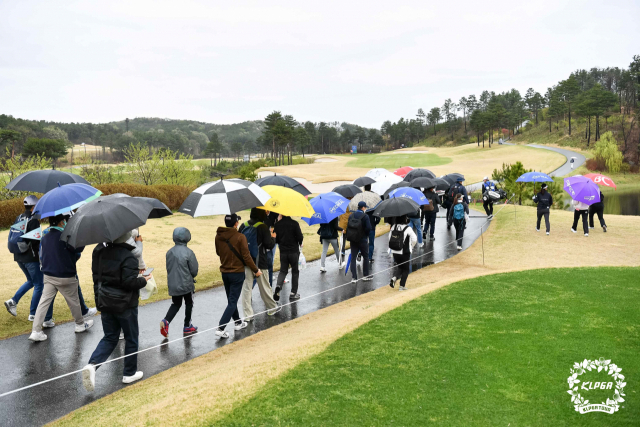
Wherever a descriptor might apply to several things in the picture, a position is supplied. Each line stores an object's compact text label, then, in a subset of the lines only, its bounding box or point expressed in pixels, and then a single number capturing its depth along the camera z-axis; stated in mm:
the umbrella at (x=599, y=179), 15169
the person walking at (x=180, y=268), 7351
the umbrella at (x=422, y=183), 15453
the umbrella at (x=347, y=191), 13445
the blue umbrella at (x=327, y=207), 10819
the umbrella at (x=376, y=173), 18659
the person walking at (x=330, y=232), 11680
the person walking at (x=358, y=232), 10758
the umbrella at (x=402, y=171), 25719
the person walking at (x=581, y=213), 15841
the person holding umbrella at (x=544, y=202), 16312
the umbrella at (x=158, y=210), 7973
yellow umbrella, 8578
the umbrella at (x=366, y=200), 11672
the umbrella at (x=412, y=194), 12672
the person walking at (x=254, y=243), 8211
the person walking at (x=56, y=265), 7113
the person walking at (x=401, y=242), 9703
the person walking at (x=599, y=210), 16109
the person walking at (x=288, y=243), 9291
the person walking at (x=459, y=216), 14711
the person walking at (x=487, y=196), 21312
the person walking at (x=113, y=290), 5570
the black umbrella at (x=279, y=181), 11453
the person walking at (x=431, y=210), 15409
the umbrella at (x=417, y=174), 19078
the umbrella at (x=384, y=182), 17062
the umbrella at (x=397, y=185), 16006
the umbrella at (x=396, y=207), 9719
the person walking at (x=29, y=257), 8070
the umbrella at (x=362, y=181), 15602
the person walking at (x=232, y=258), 7391
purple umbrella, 15258
